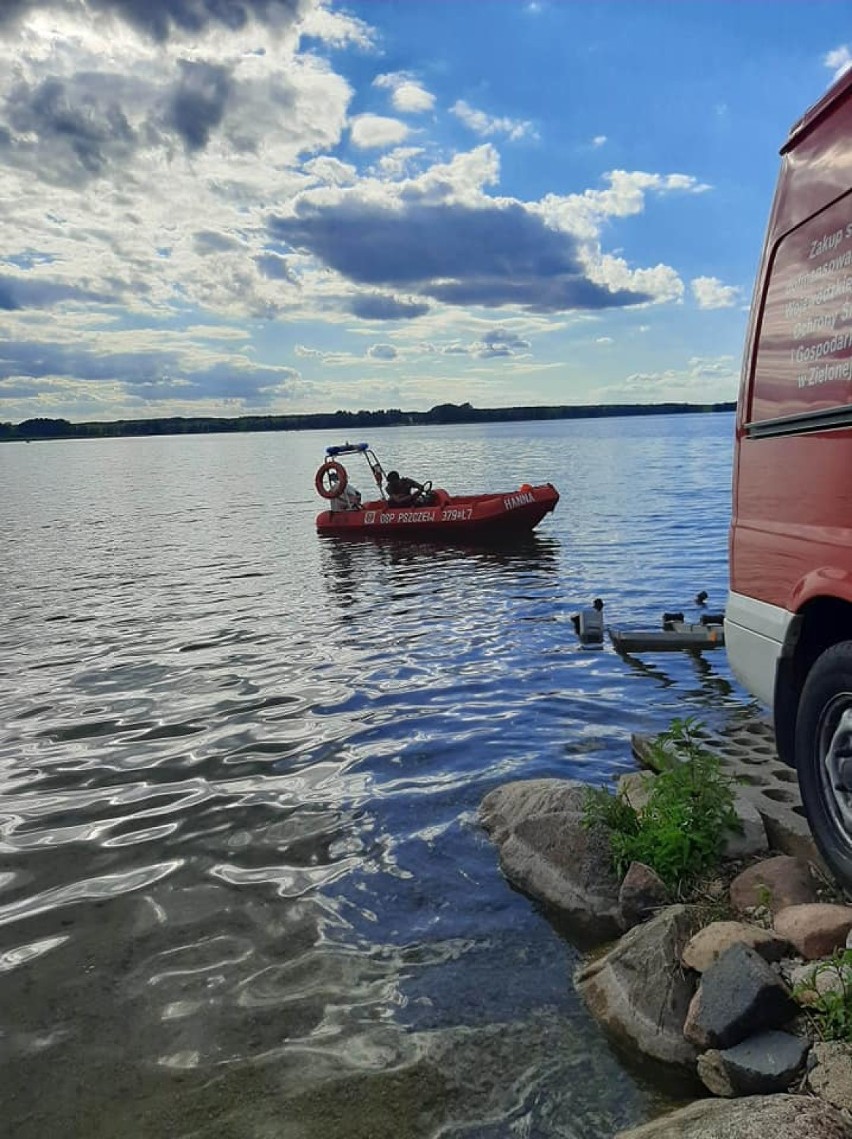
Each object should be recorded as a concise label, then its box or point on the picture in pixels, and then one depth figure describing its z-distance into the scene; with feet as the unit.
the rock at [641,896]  14.49
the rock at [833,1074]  9.50
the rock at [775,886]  13.39
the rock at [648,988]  11.66
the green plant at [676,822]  14.99
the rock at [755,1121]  8.94
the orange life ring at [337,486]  80.02
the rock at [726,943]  11.98
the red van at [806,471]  12.82
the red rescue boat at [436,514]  70.69
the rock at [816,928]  11.81
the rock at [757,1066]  10.22
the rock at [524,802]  17.61
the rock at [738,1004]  10.86
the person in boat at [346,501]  80.28
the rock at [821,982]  10.59
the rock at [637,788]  17.37
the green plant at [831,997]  10.22
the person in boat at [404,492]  75.82
